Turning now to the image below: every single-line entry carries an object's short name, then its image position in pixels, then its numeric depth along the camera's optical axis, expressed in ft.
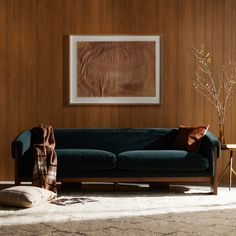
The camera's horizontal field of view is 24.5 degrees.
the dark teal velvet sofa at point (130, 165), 19.24
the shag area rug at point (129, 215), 13.51
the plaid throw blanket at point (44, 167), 19.02
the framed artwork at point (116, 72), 23.13
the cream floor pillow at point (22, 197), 16.48
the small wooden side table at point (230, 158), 20.53
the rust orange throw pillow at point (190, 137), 20.56
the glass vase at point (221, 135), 21.75
